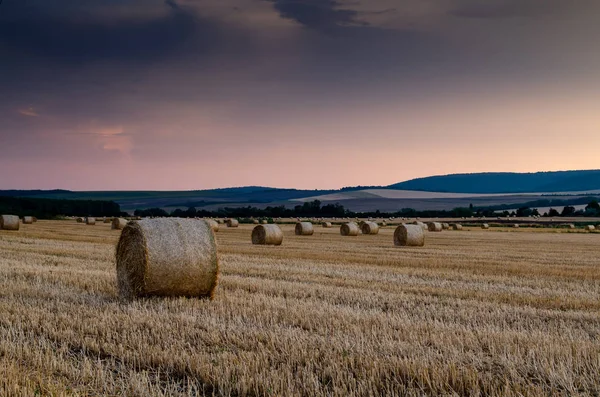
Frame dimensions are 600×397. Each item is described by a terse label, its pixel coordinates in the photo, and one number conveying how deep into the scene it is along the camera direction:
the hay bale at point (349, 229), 38.69
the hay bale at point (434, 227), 50.44
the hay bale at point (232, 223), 52.88
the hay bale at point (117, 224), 44.69
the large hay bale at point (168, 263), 10.77
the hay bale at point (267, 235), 27.09
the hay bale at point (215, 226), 45.49
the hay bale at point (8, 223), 37.62
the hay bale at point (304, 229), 38.44
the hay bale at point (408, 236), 27.89
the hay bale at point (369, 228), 41.03
